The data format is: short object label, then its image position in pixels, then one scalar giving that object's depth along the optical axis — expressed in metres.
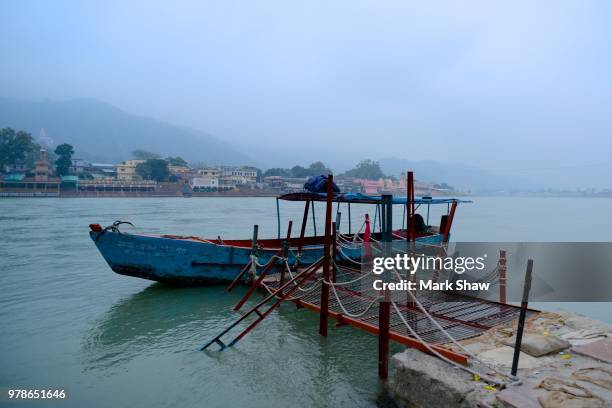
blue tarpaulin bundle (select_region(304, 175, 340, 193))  10.55
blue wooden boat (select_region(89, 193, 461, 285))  10.91
